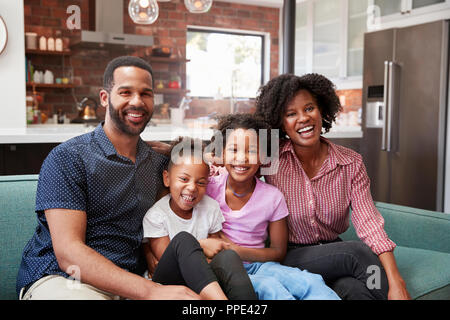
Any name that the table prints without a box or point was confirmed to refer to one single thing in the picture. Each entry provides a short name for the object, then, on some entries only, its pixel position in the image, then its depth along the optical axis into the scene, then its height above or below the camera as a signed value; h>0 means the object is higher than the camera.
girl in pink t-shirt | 1.53 -0.27
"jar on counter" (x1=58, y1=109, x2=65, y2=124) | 5.43 +0.08
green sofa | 1.52 -0.46
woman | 1.55 -0.21
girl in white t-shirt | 1.24 -0.35
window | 6.75 +0.92
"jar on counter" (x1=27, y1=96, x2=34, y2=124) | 4.88 +0.08
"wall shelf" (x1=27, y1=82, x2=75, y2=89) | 5.38 +0.44
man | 1.23 -0.24
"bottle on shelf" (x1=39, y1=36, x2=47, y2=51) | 5.37 +0.92
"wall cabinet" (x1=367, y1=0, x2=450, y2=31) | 3.77 +0.99
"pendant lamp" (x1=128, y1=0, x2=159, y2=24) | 3.40 +0.84
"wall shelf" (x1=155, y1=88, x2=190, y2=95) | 6.16 +0.44
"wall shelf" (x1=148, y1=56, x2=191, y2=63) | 6.09 +0.86
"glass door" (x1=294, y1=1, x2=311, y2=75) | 6.08 +1.16
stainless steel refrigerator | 3.61 +0.11
